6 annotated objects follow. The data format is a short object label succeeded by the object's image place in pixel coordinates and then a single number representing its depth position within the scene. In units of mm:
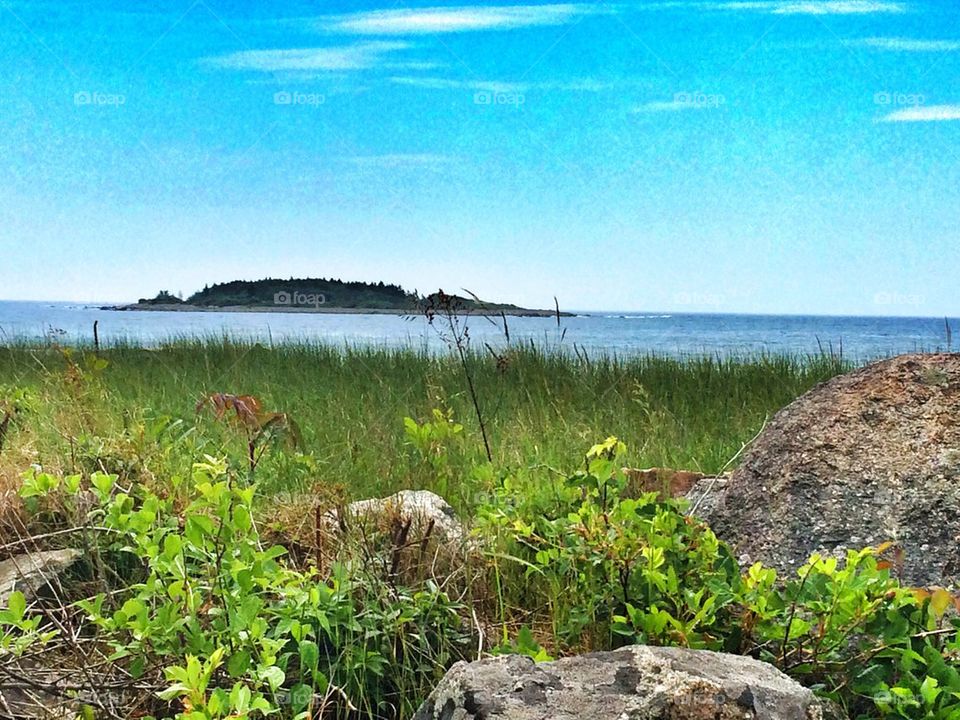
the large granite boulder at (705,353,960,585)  2848
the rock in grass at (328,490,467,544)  3180
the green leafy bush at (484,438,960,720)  2227
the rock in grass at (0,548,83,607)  3012
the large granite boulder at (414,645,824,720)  1719
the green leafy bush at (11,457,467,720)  2182
